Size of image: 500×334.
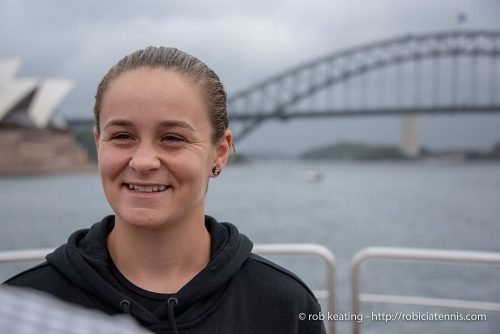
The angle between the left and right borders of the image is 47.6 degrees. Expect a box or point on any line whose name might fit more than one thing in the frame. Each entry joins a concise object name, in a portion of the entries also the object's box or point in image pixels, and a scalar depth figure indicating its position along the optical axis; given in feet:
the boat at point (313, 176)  148.39
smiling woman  2.39
